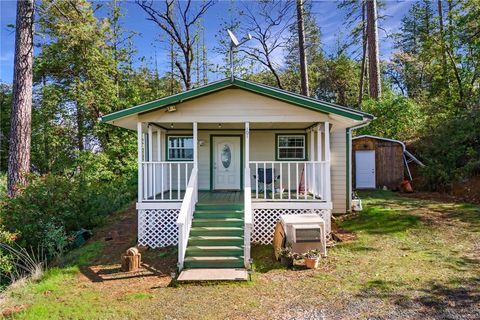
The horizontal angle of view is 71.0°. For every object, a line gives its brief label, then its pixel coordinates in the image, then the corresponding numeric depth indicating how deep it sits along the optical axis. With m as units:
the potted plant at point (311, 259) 6.36
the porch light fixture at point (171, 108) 8.02
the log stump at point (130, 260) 6.49
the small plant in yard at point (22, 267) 6.38
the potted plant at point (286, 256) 6.52
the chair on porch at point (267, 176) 9.59
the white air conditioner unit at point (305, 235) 6.65
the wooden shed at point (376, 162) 15.11
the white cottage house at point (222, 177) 6.98
